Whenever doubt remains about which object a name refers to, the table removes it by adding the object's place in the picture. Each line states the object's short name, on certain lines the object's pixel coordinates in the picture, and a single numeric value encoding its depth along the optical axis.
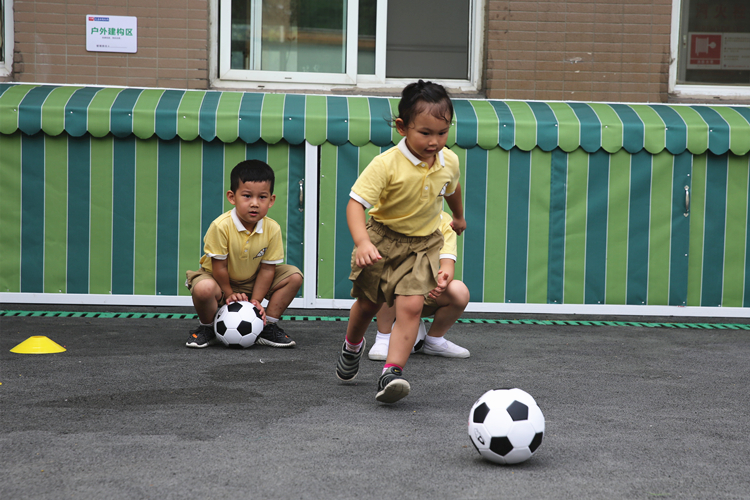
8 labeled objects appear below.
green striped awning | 6.13
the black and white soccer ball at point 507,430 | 2.46
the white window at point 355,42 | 7.41
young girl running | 3.22
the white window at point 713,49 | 7.63
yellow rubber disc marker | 4.27
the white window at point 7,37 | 6.95
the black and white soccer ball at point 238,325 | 4.59
